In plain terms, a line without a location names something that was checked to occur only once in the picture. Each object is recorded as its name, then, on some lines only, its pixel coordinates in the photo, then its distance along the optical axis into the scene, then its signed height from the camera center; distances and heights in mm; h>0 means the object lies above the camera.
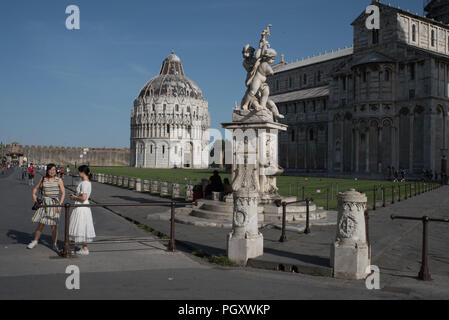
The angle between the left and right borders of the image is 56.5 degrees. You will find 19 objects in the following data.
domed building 130125 +12129
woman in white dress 7832 -1106
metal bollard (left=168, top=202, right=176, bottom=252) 8182 -1559
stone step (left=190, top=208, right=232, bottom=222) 11688 -1446
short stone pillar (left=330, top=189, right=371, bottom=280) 6441 -1199
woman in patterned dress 8367 -780
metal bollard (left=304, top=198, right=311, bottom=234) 10162 -1479
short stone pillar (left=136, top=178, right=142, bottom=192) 27859 -1413
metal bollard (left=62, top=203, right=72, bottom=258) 7428 -1422
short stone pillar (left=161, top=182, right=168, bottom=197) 24167 -1400
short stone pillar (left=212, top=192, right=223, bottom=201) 13281 -1003
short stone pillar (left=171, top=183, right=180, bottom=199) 21945 -1394
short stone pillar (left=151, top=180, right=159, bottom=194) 26712 -1417
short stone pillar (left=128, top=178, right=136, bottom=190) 30359 -1462
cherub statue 12531 +2592
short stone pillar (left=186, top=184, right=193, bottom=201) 20358 -1405
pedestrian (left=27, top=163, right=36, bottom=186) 34750 -948
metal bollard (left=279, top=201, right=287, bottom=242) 8883 -1519
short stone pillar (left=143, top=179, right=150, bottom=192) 27797 -1419
